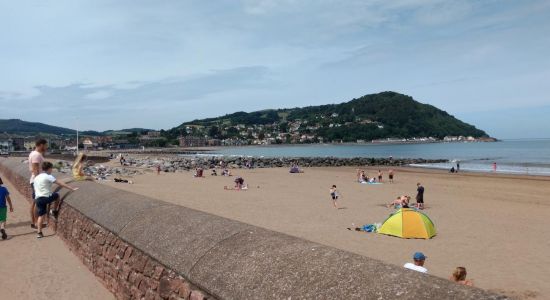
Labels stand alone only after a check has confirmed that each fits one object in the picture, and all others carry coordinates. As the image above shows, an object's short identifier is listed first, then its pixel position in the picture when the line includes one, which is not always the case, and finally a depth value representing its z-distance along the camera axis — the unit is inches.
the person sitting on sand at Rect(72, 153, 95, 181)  381.0
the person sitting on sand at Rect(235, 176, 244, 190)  985.6
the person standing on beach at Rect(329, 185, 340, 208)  700.7
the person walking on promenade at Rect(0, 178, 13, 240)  338.6
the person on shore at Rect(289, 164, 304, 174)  1631.4
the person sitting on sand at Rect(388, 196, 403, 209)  657.5
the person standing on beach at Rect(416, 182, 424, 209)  709.9
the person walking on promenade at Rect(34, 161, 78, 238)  311.6
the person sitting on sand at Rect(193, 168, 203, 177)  1361.1
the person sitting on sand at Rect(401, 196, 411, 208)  557.7
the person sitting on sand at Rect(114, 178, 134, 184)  1076.9
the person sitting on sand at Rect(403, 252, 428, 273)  276.1
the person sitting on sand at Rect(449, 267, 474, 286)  247.6
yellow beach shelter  464.8
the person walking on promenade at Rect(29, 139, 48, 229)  350.3
